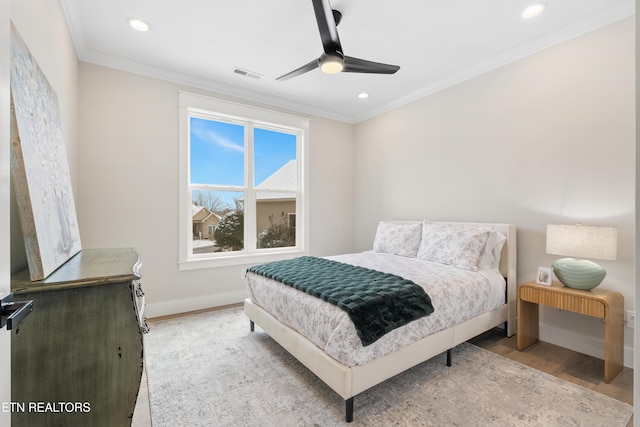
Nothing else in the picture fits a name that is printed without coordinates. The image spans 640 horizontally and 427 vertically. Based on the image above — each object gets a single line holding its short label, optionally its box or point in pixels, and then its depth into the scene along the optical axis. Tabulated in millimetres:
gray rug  1710
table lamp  2139
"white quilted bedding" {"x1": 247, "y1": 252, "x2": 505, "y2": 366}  1721
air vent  3311
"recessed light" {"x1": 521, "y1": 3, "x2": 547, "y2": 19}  2277
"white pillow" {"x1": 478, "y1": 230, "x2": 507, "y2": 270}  2848
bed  1735
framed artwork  1146
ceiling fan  1801
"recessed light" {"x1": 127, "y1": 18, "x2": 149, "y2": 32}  2458
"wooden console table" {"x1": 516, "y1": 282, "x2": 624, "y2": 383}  2076
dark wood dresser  1071
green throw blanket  1723
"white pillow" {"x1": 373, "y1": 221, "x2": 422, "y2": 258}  3490
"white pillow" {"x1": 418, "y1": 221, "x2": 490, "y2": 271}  2791
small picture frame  2434
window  3594
